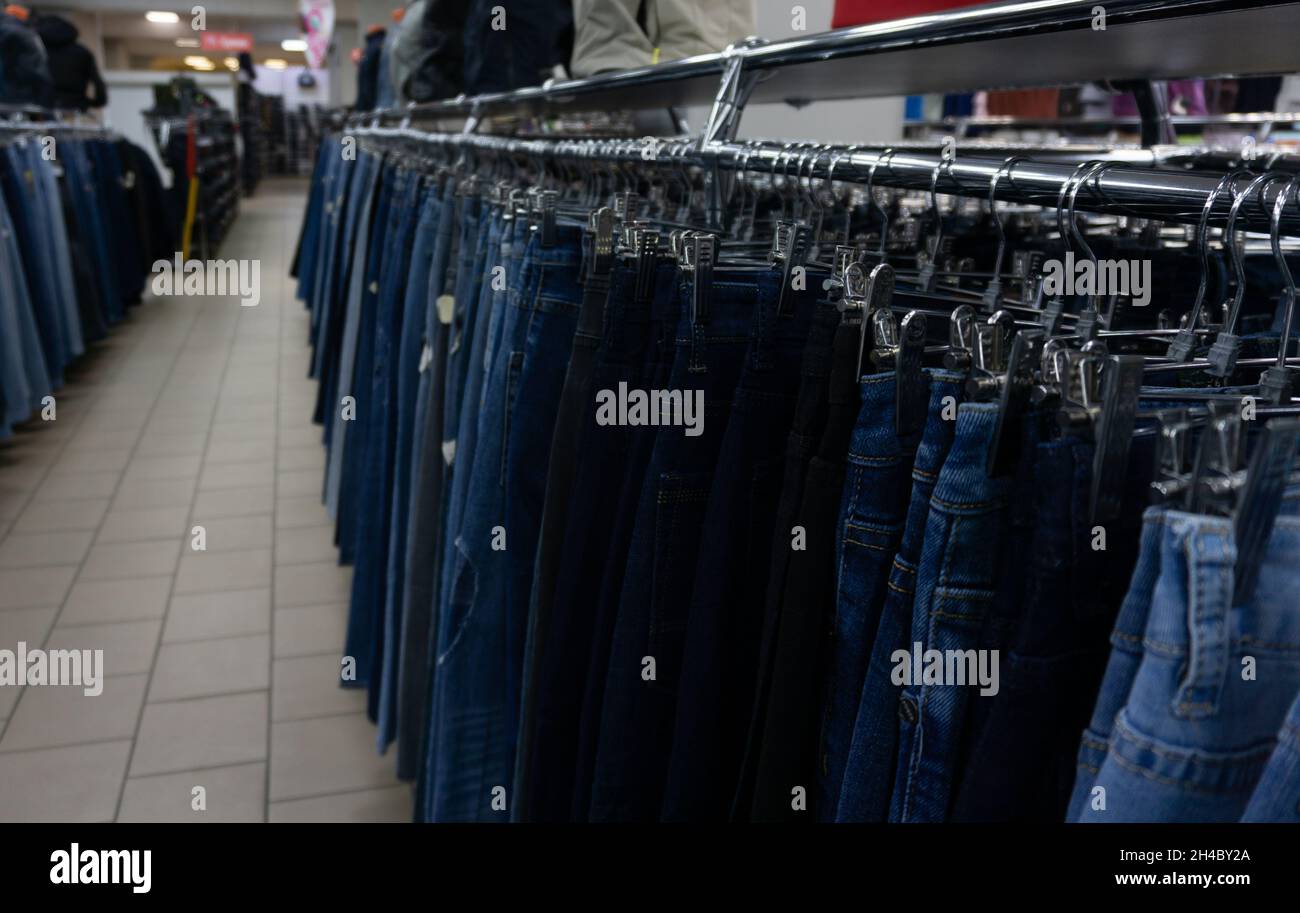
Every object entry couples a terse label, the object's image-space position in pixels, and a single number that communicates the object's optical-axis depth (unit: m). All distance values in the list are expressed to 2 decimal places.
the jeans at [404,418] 2.25
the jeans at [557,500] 1.26
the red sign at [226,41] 22.55
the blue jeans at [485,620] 1.46
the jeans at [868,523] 0.86
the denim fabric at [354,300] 3.11
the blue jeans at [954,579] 0.76
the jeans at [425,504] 1.96
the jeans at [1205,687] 0.58
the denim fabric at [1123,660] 0.62
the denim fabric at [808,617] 0.89
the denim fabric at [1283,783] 0.55
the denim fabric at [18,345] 4.63
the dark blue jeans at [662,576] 1.09
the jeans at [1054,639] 0.69
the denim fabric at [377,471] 2.51
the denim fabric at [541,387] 1.40
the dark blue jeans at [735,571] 1.02
